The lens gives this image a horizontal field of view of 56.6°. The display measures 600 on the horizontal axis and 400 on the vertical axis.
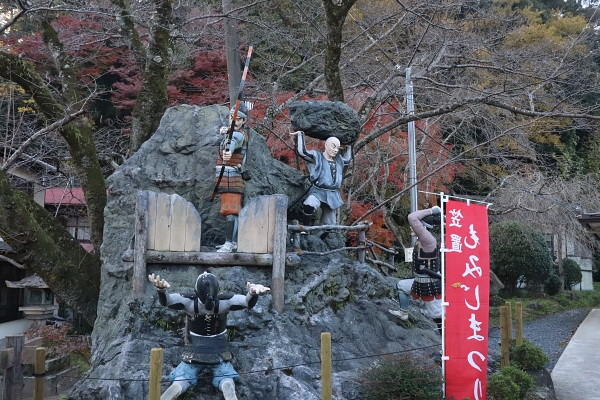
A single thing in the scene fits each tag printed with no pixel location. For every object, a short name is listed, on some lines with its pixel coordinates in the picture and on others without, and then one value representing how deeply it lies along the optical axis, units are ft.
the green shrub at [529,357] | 28.09
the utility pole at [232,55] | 38.09
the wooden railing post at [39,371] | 19.43
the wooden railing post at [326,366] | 16.71
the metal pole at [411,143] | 33.24
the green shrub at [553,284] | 65.29
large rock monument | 18.37
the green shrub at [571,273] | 70.44
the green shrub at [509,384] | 22.67
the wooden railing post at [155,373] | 14.97
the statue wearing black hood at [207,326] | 17.16
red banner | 20.74
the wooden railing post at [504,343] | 26.30
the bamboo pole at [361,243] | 26.71
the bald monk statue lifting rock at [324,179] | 24.57
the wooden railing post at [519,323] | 29.76
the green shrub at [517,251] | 61.21
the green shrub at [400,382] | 18.63
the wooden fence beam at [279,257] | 20.25
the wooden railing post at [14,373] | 21.12
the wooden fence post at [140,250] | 19.65
